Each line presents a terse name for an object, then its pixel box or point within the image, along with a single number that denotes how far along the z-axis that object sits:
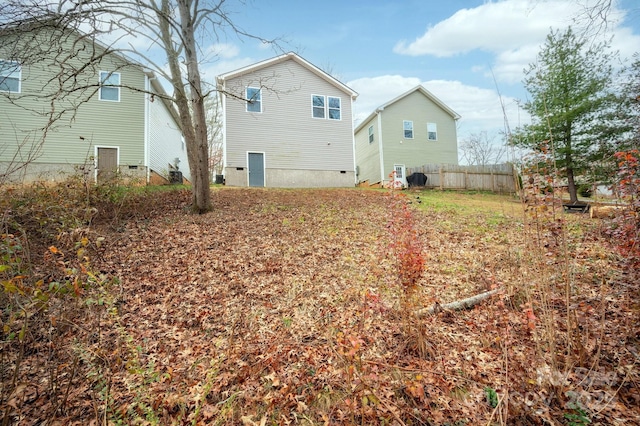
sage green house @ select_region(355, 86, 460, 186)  20.02
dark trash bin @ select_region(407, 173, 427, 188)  18.36
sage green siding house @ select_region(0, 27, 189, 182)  13.31
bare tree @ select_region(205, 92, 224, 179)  24.89
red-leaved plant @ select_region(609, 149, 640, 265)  2.96
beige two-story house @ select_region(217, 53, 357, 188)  15.69
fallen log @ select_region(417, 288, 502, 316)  4.14
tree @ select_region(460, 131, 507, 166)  28.91
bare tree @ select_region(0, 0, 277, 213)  7.96
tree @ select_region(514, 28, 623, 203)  13.20
